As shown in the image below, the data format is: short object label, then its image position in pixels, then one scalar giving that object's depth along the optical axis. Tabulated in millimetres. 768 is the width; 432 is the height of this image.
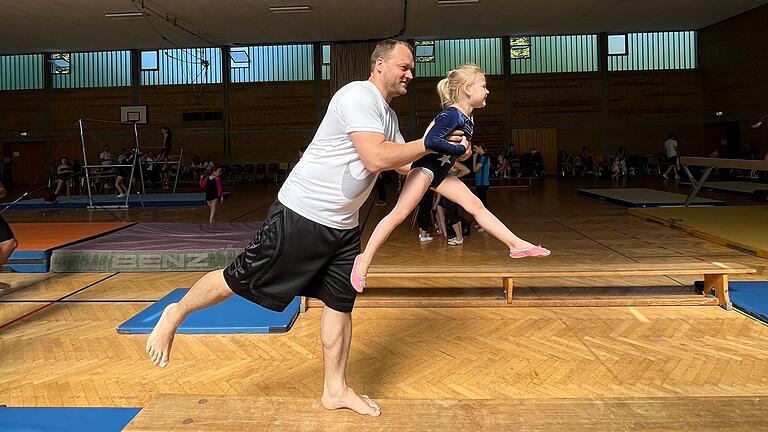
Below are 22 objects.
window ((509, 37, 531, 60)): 22562
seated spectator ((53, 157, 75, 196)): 14773
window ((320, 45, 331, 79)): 22766
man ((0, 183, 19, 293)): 5297
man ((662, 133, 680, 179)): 19578
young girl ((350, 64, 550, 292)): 2471
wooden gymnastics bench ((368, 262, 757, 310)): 4648
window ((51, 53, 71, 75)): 23578
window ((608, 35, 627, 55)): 22438
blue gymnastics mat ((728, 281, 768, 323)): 4457
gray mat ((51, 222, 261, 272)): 6445
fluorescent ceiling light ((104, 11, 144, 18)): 17094
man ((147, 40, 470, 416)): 2295
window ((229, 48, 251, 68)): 23203
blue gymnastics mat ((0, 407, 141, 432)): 2555
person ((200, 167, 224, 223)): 9388
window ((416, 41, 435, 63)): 22594
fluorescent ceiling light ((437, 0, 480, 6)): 16516
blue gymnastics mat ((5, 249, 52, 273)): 6547
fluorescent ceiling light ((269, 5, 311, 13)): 16891
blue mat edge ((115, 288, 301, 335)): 4215
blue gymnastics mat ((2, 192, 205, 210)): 13781
